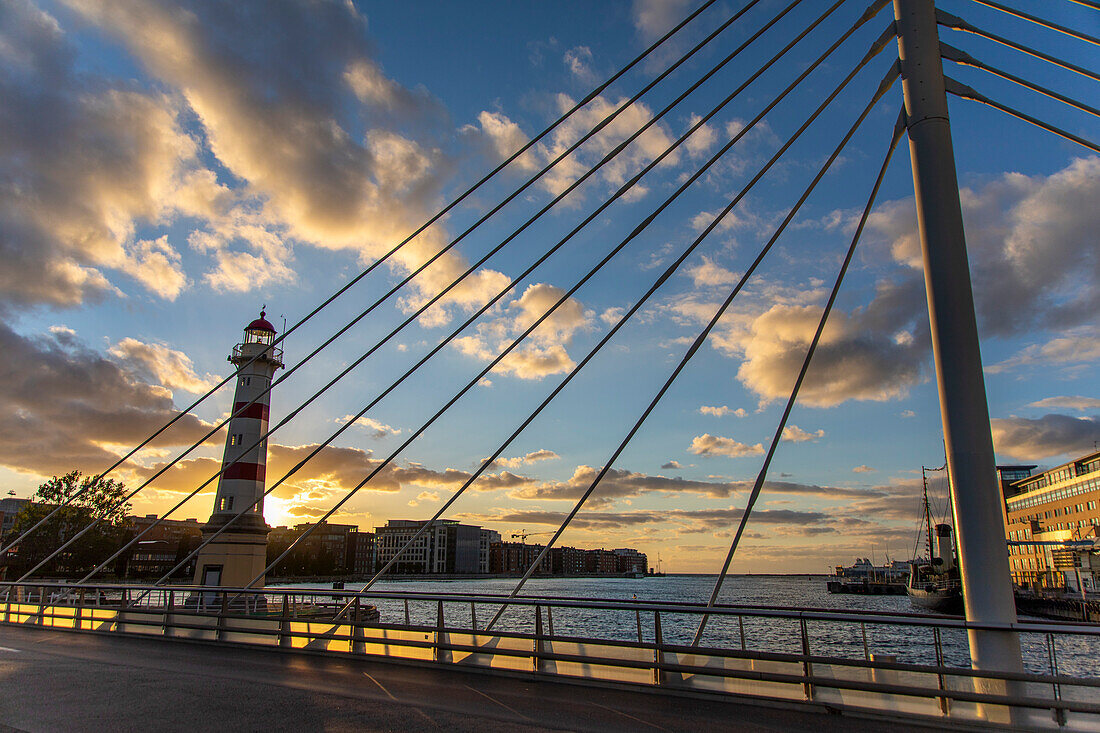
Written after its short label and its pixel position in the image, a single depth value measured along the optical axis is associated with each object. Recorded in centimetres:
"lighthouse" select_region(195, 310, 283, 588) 3130
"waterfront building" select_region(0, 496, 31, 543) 12812
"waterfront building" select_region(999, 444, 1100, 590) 5806
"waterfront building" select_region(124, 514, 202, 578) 9238
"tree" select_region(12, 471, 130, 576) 5650
